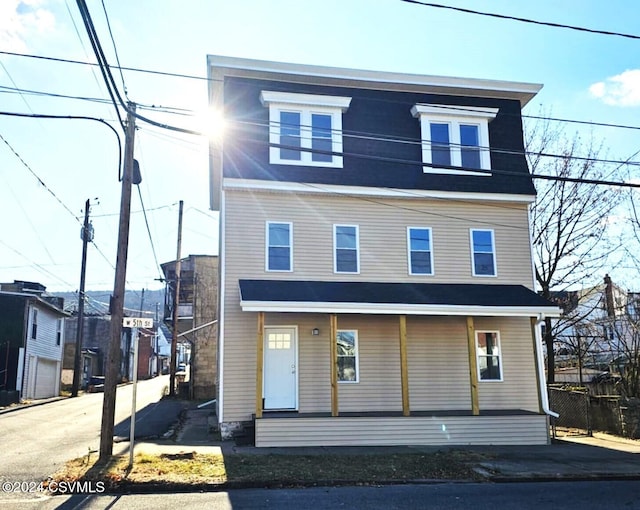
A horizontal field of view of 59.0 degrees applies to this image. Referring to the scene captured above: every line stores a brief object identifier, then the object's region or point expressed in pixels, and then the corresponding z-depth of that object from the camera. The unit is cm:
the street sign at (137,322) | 1036
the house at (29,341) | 2789
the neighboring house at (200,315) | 2741
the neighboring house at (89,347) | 4550
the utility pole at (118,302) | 1072
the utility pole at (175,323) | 2698
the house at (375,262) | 1438
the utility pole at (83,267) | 2995
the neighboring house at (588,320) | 2126
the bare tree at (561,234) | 2256
